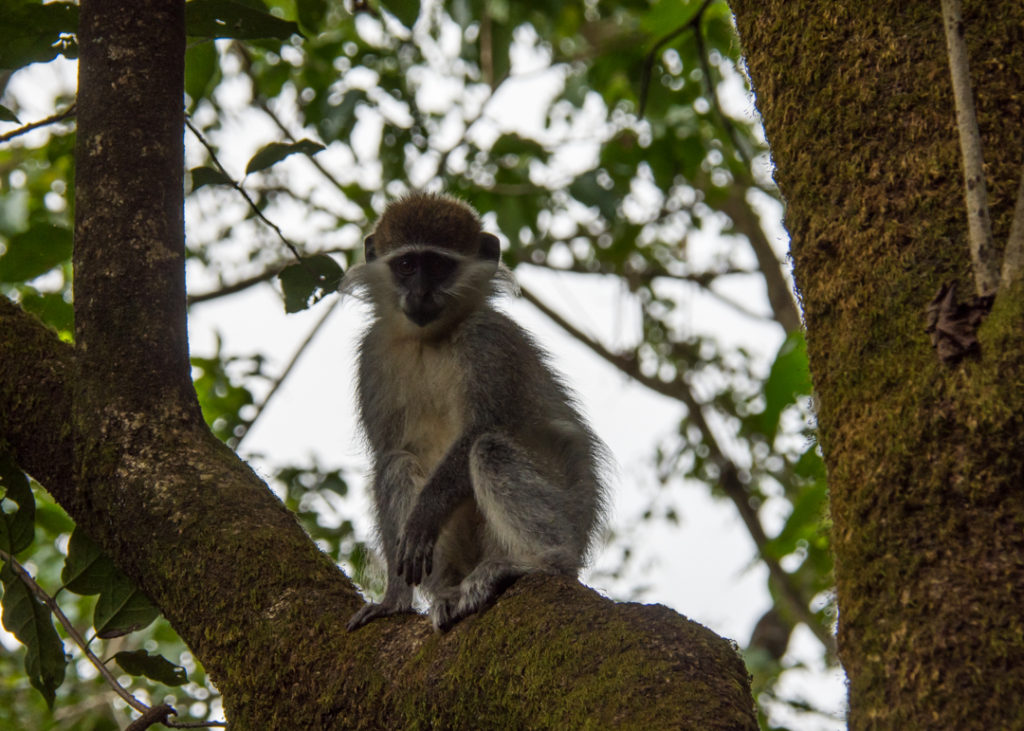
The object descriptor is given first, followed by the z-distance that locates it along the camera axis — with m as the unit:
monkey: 10.62
